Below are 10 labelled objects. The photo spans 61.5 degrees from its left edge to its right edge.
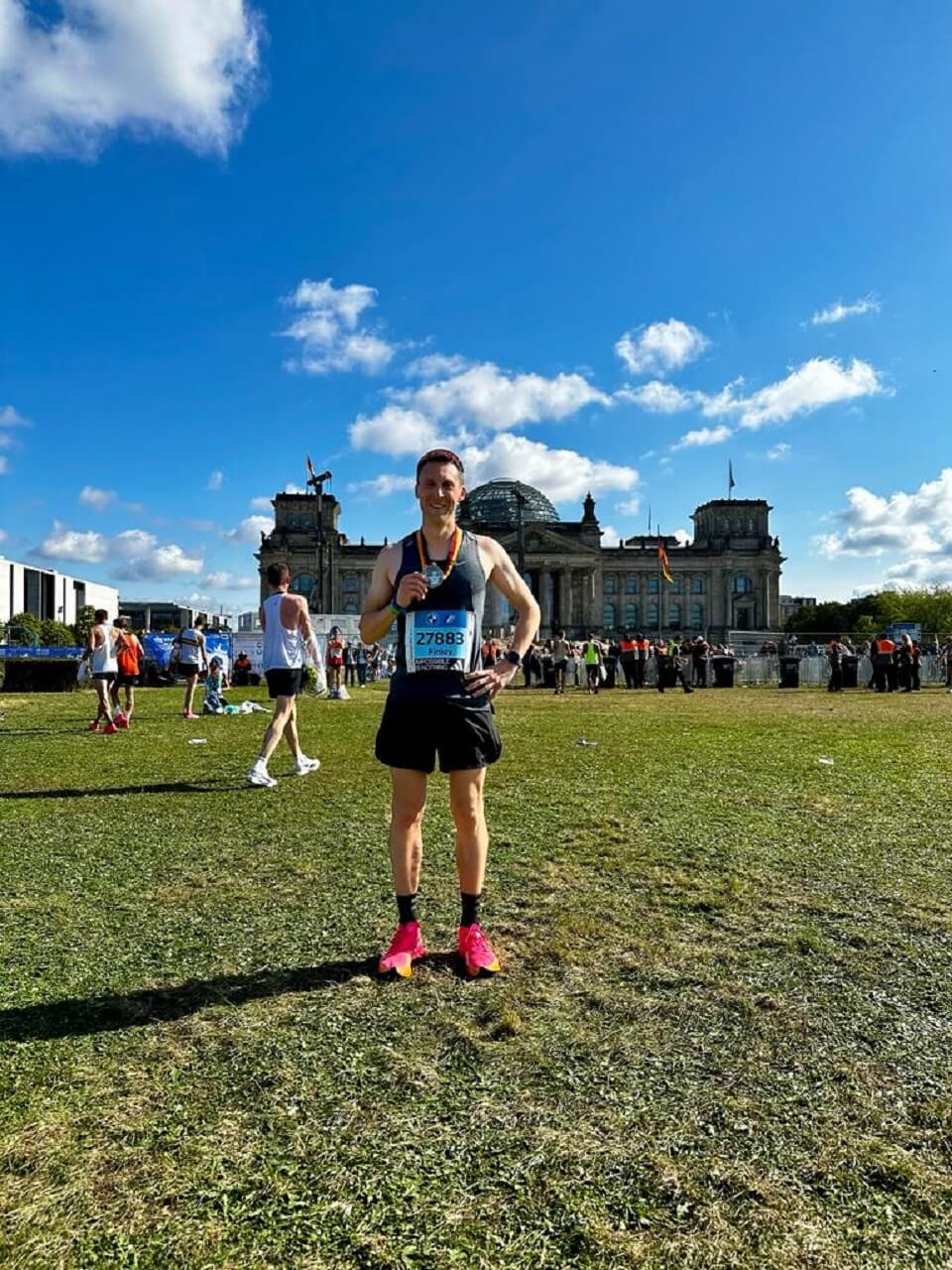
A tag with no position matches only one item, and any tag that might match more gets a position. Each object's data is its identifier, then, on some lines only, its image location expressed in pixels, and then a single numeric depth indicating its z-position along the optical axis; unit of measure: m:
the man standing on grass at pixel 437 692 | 3.17
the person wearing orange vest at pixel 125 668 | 12.95
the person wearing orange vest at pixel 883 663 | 25.59
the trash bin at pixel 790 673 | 29.25
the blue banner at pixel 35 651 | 42.79
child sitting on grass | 15.54
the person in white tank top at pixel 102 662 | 11.66
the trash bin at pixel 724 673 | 29.75
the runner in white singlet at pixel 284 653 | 7.26
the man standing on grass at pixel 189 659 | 14.19
